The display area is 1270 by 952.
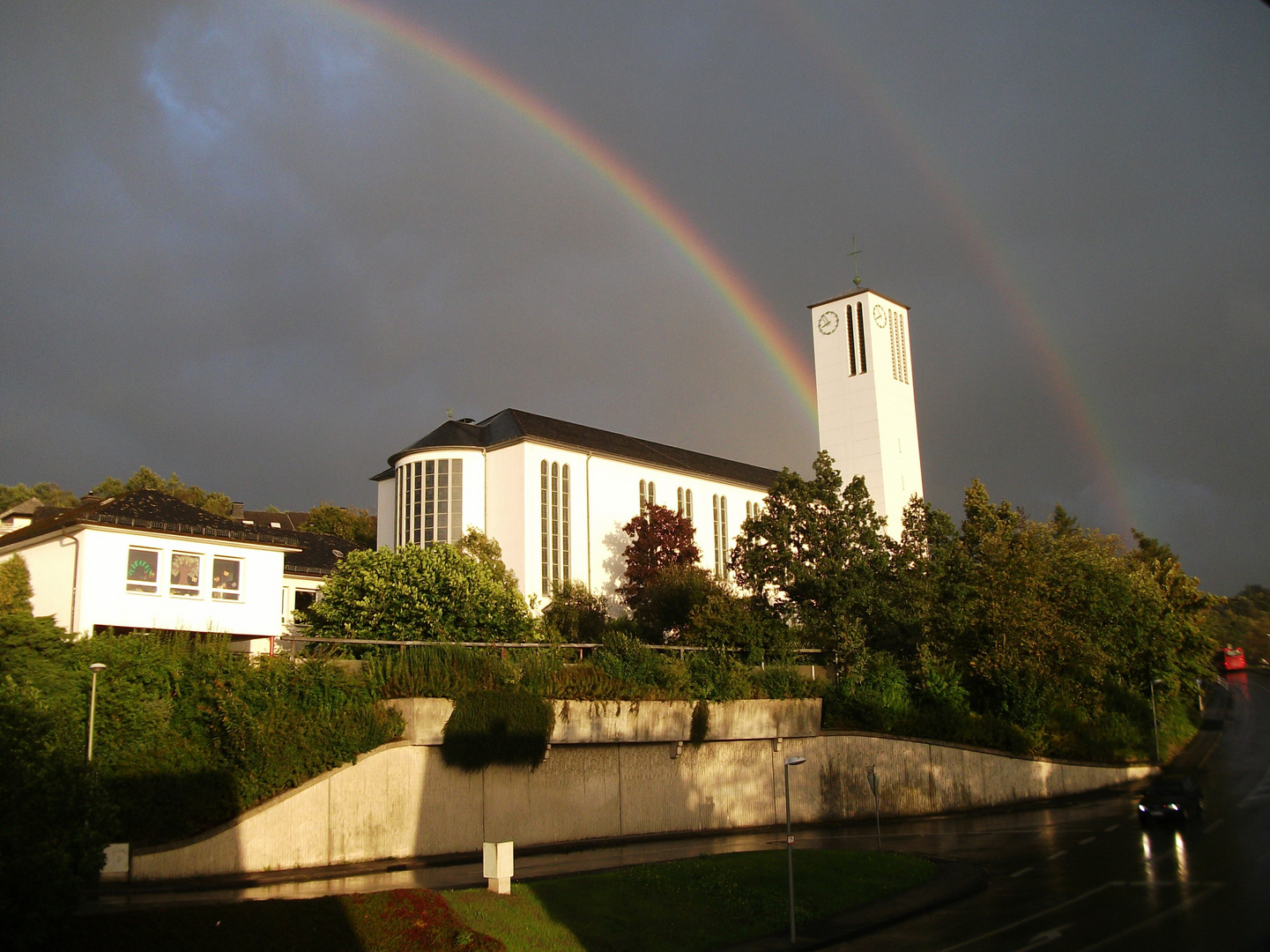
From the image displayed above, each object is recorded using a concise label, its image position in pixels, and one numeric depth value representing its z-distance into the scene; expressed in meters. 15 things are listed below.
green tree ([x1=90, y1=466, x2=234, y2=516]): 92.56
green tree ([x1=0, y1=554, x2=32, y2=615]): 35.72
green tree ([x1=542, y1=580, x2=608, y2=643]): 54.37
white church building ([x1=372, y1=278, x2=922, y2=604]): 65.94
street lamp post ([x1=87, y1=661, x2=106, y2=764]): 24.38
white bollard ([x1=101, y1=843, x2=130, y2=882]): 23.33
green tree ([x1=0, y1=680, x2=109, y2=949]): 15.24
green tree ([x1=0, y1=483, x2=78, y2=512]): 101.56
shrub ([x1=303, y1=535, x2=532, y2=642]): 41.28
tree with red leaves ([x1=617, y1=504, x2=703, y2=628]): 62.94
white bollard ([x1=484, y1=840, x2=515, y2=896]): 20.92
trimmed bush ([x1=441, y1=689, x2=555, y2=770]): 30.92
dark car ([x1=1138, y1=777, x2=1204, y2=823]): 37.09
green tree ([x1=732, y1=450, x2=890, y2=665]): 45.88
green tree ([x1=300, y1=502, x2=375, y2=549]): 93.94
